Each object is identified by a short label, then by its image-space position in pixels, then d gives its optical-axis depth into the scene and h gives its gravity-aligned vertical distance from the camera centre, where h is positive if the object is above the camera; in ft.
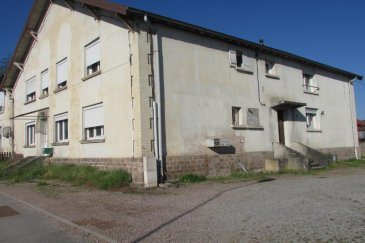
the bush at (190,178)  42.76 -3.63
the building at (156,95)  42.39 +7.54
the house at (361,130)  161.69 +4.75
